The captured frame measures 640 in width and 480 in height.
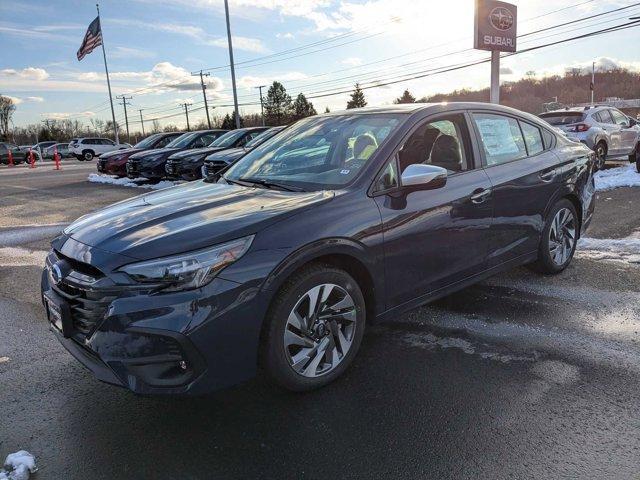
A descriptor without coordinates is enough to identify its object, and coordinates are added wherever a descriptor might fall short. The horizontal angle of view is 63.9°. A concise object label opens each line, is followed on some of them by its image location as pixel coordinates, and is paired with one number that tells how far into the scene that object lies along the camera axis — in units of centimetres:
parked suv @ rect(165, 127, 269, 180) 1350
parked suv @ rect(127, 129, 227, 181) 1526
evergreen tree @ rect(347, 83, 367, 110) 8562
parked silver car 1283
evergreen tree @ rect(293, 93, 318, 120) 9369
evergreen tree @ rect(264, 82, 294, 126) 9225
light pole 3011
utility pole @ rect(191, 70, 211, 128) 7109
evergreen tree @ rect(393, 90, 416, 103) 7567
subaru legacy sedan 250
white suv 3838
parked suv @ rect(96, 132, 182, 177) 1744
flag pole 4308
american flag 3394
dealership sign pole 1508
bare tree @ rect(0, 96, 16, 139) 8694
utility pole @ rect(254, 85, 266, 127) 9021
